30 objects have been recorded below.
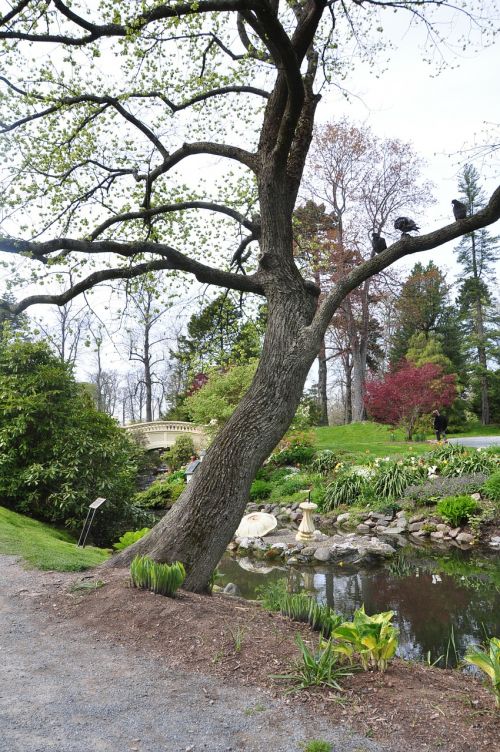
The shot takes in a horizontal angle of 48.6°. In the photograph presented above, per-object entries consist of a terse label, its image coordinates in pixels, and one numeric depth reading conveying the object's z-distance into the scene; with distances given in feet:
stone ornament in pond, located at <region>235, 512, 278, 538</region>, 33.50
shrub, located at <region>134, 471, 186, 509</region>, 52.90
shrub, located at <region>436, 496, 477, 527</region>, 33.94
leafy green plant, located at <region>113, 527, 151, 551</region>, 23.98
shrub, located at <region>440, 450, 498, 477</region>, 38.52
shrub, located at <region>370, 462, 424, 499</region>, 40.18
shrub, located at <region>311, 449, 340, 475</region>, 49.88
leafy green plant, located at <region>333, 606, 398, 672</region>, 9.82
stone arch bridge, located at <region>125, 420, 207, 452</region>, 83.61
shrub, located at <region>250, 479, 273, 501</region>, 49.39
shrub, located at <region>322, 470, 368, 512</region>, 42.38
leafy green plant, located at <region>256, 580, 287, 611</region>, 14.84
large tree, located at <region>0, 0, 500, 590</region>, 14.80
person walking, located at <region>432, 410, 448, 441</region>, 56.59
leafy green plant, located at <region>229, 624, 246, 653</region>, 11.03
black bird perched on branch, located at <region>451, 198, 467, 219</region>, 16.53
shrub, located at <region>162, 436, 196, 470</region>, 73.20
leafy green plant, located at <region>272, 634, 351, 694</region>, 9.50
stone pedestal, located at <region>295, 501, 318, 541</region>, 34.50
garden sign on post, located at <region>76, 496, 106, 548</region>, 24.89
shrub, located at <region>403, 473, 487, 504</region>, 36.47
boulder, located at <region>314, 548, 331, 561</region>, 30.12
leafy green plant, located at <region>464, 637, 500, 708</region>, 8.66
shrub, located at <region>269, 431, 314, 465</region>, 54.19
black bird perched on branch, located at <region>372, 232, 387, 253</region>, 18.01
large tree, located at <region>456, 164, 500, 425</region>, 92.02
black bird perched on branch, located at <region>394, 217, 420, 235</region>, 16.99
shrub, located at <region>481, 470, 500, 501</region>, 34.22
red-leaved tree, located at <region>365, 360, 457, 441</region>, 62.90
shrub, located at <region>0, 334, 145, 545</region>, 31.17
